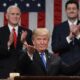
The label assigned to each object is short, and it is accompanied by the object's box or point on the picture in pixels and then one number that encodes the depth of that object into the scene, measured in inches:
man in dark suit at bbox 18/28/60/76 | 400.3
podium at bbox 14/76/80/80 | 333.6
